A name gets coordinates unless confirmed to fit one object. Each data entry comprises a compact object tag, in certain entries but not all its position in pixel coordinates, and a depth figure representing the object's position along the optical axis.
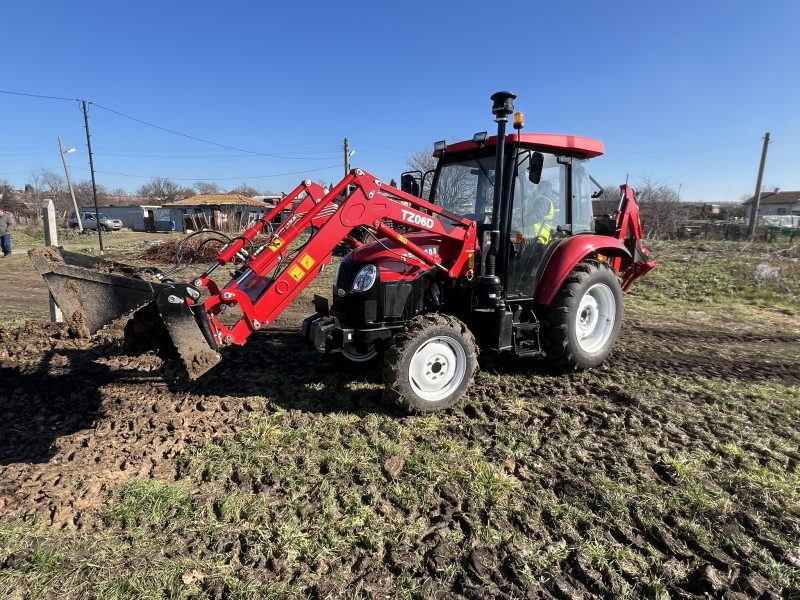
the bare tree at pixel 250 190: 74.53
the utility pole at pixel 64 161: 31.63
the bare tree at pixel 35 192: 56.86
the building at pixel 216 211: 39.56
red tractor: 3.51
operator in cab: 4.66
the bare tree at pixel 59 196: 57.49
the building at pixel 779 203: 63.03
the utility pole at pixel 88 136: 16.98
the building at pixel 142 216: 43.50
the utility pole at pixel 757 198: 20.65
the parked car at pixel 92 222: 38.44
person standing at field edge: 14.34
